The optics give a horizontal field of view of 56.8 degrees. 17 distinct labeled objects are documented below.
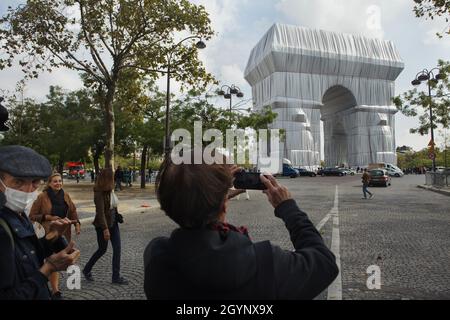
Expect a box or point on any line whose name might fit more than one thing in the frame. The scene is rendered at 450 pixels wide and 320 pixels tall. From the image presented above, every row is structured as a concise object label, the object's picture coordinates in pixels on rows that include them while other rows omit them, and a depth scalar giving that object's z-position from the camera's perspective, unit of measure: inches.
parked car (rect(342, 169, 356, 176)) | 2453.9
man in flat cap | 73.0
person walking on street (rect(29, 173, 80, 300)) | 195.5
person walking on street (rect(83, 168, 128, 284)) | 219.5
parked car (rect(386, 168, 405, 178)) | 2145.7
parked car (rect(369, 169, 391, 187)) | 1201.4
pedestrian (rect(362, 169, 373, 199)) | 766.5
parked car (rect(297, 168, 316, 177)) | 2289.6
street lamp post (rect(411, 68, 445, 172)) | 1003.3
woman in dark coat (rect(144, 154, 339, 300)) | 59.1
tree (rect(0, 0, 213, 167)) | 574.2
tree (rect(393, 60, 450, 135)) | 1026.4
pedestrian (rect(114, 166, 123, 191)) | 1069.8
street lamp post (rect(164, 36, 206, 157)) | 633.6
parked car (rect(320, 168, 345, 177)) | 2253.9
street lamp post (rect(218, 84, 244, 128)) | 1187.9
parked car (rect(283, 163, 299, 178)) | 2153.1
